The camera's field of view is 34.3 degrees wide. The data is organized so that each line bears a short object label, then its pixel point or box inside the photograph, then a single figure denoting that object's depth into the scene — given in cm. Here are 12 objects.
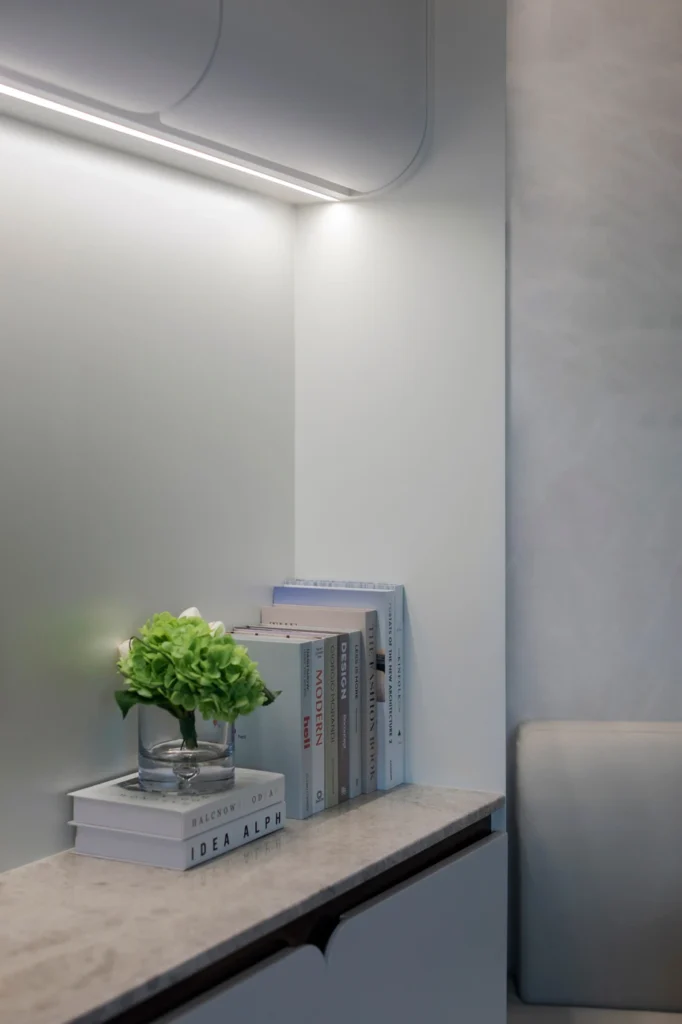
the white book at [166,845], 123
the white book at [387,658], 159
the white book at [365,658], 157
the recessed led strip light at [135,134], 117
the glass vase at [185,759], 130
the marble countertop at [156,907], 95
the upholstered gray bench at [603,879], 171
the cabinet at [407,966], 109
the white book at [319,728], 147
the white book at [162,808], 122
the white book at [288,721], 144
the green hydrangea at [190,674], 128
